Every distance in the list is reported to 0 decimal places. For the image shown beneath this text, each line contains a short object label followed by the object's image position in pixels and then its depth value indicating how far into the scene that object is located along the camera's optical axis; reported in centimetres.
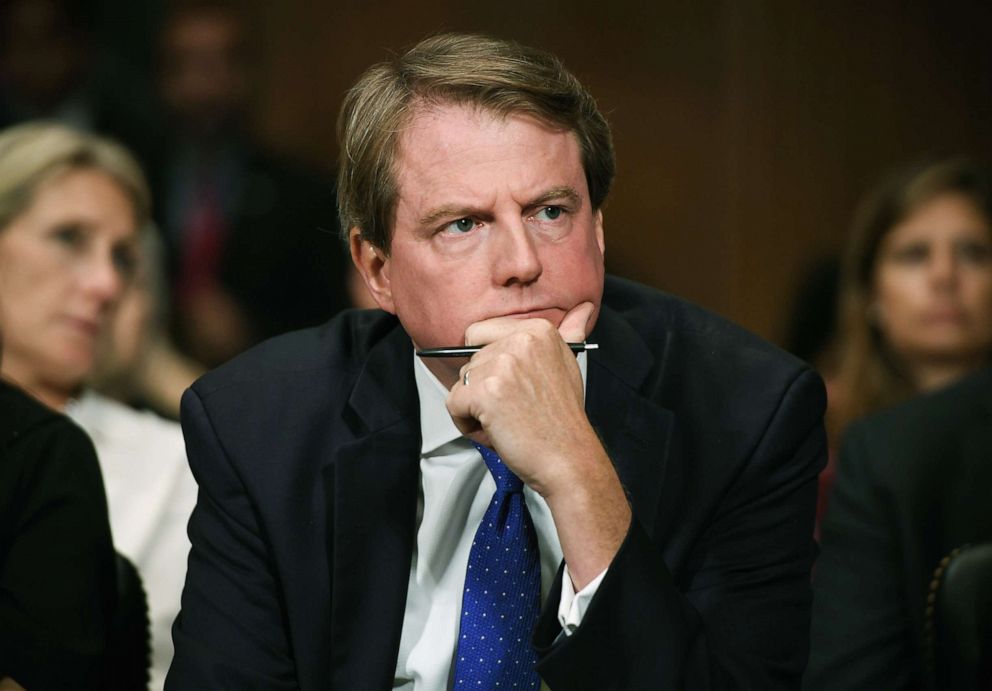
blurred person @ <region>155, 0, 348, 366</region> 948
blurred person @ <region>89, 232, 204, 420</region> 672
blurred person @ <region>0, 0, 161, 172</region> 930
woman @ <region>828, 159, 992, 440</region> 752
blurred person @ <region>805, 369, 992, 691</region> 440
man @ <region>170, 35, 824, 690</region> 340
